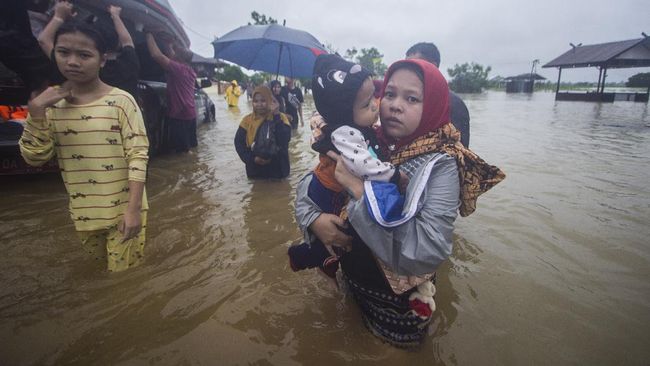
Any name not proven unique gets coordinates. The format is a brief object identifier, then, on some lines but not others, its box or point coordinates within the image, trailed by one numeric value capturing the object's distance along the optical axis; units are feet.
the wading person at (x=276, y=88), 23.36
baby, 4.76
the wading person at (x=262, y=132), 15.19
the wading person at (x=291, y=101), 29.53
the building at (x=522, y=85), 135.44
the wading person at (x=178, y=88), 16.63
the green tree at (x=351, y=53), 187.25
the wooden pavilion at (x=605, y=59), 62.44
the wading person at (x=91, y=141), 5.87
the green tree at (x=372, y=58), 173.82
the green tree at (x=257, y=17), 118.93
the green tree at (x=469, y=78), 154.51
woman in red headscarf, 4.34
